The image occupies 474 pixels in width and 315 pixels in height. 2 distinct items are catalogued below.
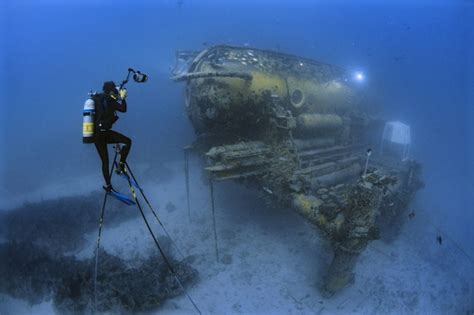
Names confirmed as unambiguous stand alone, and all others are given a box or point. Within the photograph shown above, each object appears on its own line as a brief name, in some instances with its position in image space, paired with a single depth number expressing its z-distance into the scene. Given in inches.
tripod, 203.7
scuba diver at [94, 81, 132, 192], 178.9
